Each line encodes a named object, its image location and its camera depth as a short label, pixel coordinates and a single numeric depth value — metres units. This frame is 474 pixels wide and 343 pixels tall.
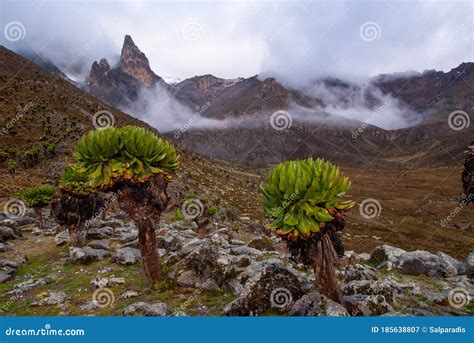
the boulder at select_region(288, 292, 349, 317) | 7.91
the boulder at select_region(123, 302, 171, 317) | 8.85
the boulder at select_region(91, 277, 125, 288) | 11.66
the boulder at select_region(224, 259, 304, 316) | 8.95
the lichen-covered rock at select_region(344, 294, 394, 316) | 8.59
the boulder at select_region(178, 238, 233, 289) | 11.30
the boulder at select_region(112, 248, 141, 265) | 14.13
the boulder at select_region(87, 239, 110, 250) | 16.23
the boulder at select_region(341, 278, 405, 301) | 9.80
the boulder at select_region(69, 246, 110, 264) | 14.23
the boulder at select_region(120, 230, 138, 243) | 17.90
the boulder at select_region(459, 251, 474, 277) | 13.35
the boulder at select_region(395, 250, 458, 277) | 13.69
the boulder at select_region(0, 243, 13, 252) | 16.27
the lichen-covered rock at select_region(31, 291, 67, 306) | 10.38
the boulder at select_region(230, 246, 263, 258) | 14.25
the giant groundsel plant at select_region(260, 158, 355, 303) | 8.31
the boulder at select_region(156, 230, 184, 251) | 16.12
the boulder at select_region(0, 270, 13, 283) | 12.63
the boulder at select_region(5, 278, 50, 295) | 11.53
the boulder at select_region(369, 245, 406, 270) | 14.50
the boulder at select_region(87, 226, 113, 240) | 18.48
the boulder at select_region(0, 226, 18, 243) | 18.13
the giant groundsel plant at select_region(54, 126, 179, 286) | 10.48
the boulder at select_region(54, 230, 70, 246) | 17.58
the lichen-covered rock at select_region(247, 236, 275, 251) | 16.67
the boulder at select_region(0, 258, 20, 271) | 13.63
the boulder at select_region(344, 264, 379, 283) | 11.47
